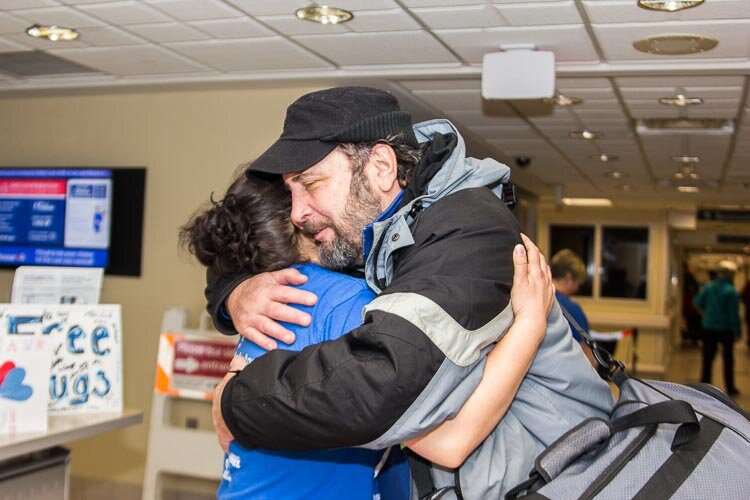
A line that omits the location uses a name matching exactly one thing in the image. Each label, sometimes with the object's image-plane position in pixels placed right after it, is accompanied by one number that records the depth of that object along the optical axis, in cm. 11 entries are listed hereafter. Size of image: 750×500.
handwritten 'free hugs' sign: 302
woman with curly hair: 128
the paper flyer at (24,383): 270
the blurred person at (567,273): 582
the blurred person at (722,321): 1065
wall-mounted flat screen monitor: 555
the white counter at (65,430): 262
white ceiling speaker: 417
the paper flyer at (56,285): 375
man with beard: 111
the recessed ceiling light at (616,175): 902
